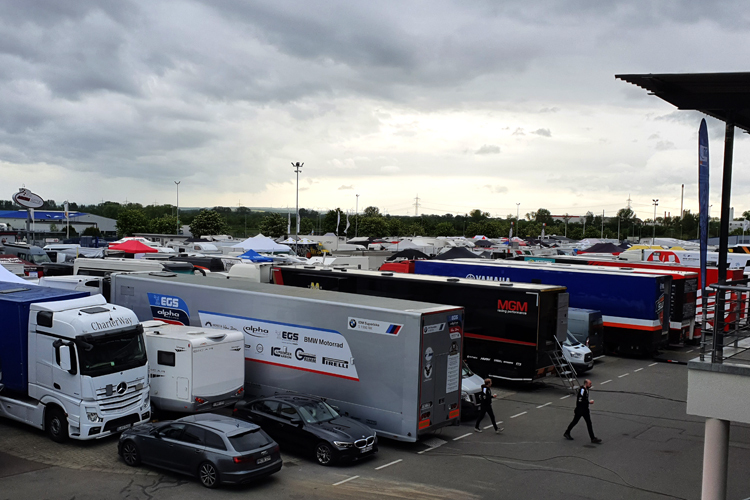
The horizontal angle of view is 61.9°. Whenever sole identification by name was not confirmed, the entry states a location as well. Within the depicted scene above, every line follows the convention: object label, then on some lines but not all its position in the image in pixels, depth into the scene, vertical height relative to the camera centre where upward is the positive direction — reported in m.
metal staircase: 19.16 -4.42
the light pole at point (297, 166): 66.81 +5.77
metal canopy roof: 8.95 +2.12
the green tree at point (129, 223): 104.94 -1.25
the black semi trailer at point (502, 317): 18.59 -2.79
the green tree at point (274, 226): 103.25 -1.13
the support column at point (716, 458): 8.20 -3.01
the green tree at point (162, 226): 112.38 -1.77
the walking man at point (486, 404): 15.02 -4.31
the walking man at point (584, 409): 14.28 -4.15
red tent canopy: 41.06 -2.13
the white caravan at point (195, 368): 14.38 -3.55
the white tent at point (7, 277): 21.61 -2.25
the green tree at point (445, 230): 140.25 -1.36
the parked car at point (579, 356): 21.73 -4.49
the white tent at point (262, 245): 43.59 -1.83
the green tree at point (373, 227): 127.19 -1.10
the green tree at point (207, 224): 97.19 -1.01
